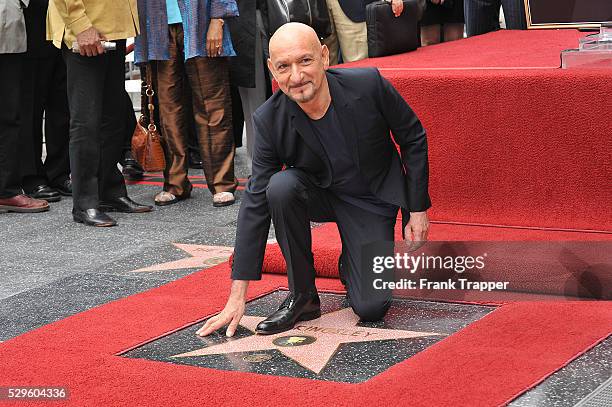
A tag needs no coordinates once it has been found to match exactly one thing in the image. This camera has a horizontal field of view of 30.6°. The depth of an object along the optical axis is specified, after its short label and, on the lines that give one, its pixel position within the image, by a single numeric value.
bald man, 3.67
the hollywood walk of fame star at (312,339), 3.45
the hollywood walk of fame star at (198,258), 4.83
